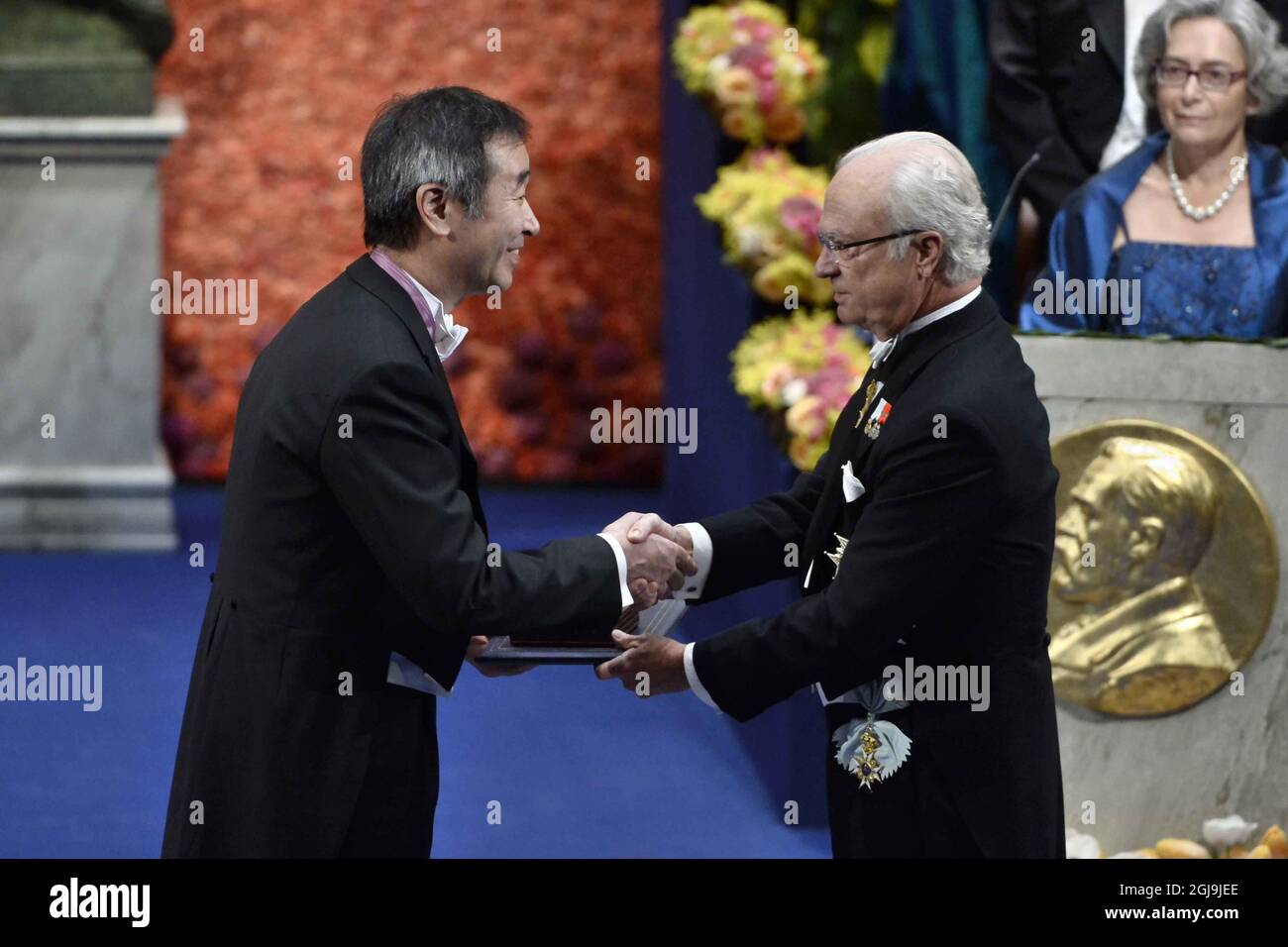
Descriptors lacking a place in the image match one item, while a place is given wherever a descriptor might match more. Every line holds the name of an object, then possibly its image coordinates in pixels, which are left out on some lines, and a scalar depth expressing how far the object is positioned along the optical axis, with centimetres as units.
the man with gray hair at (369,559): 566
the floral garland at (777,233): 1080
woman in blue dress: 947
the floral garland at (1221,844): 923
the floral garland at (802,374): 993
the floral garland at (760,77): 1155
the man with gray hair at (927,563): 565
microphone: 1013
